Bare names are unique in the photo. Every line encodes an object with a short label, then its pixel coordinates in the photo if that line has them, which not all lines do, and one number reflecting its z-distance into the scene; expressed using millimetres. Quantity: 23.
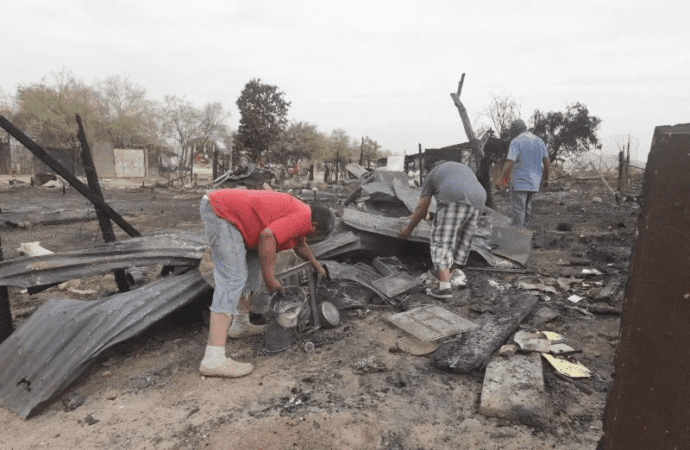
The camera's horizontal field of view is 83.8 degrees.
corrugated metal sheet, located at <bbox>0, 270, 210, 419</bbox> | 2555
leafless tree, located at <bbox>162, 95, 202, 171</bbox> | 27031
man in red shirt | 2727
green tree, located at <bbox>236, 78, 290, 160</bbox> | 25328
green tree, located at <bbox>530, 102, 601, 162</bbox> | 22750
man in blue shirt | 5562
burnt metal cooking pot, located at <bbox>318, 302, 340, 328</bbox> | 3316
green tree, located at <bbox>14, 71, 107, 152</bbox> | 22000
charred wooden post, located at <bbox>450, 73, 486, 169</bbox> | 8656
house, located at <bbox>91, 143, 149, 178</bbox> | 26797
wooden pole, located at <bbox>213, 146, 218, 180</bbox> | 17969
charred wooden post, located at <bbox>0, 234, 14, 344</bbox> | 3141
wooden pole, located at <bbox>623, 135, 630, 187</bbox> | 17558
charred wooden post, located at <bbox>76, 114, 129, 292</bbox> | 4012
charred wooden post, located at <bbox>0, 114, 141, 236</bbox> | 3216
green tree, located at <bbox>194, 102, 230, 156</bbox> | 28641
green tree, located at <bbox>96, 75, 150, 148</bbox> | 28938
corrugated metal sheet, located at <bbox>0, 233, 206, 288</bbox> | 2877
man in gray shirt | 3998
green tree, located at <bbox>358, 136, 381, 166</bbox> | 42666
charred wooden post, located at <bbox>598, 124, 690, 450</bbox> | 801
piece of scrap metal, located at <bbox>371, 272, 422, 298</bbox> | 3955
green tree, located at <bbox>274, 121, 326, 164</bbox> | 27406
